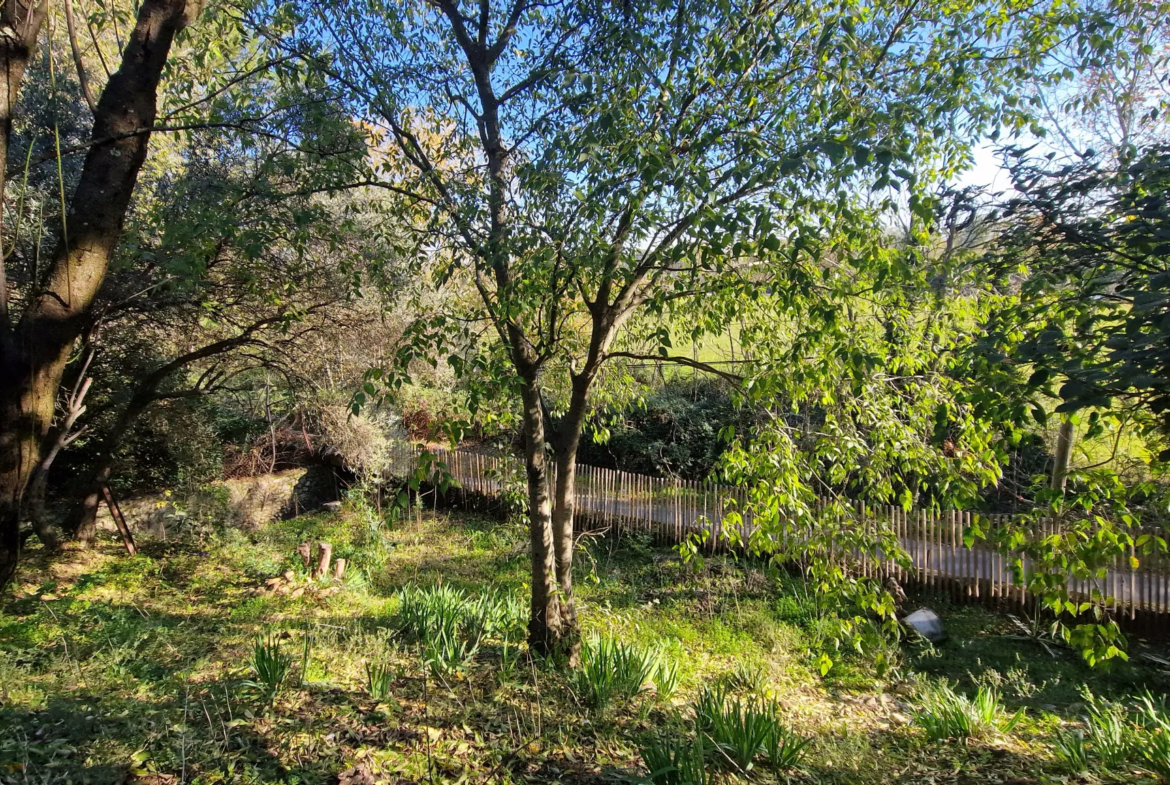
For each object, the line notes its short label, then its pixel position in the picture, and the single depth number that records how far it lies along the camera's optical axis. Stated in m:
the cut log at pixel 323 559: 6.77
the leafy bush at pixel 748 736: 3.26
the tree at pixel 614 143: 2.68
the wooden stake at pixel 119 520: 7.16
